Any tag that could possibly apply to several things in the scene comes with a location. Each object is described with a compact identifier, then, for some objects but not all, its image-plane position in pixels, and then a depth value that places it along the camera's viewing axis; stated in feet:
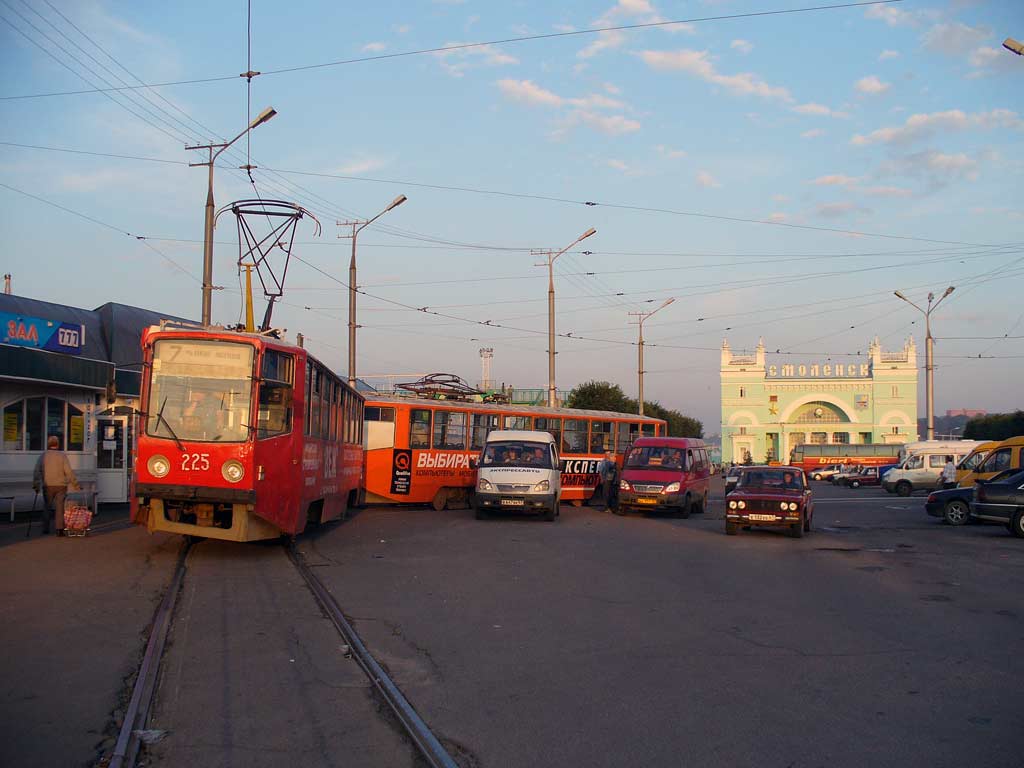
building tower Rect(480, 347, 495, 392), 254.24
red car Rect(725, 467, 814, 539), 65.16
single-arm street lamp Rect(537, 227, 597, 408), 125.59
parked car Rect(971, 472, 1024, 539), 67.00
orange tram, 82.58
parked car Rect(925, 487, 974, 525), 80.84
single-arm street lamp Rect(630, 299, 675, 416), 181.78
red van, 84.64
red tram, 42.65
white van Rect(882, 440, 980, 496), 157.89
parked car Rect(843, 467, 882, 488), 204.85
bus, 259.39
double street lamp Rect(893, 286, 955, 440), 159.12
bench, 65.46
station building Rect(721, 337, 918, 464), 276.00
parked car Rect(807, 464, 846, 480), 223.47
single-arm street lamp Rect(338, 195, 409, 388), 99.71
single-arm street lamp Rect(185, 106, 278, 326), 71.97
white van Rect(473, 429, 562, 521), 75.31
